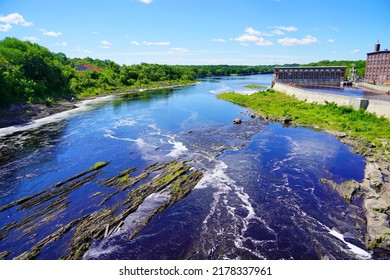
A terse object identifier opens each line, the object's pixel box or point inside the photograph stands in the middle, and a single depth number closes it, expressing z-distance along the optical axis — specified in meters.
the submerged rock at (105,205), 18.25
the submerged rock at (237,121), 51.00
